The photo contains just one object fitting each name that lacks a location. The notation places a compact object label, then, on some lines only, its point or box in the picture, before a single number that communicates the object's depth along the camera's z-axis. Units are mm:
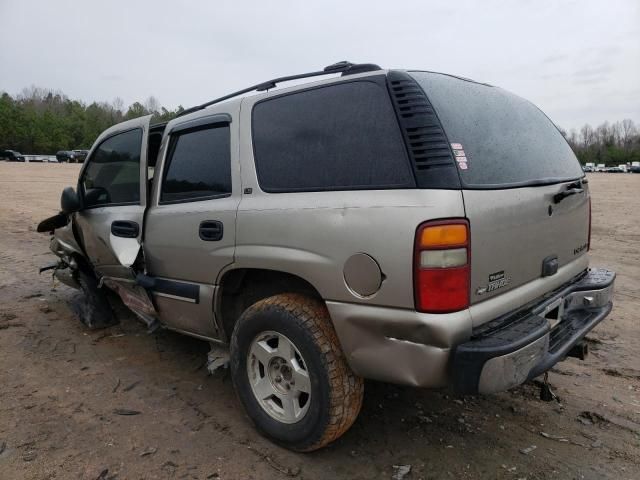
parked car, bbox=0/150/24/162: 59441
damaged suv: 2096
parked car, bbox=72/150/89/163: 58188
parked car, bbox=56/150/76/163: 58812
